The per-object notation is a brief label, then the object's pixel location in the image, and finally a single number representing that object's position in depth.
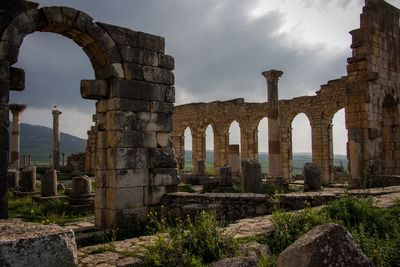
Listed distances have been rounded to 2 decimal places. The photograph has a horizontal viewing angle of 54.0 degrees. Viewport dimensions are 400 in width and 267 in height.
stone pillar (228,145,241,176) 21.38
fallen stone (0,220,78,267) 2.97
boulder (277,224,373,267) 3.29
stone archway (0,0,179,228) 8.20
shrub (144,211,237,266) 3.96
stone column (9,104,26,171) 27.39
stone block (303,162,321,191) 12.48
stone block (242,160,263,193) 12.84
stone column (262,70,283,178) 20.27
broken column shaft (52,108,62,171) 29.60
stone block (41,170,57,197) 14.25
